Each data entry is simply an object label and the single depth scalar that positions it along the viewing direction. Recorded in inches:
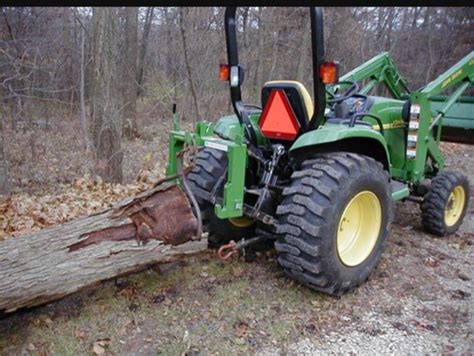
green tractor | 117.3
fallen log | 100.7
